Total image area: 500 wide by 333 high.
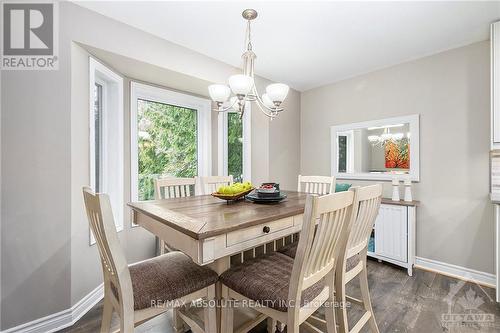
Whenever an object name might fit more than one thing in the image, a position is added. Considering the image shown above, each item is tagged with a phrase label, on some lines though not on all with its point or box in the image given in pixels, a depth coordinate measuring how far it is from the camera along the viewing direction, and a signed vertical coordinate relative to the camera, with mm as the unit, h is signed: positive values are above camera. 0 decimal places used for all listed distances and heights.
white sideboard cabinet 2508 -770
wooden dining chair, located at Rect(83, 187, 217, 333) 998 -588
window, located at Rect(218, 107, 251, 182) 3346 +323
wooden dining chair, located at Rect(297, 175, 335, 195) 2373 -198
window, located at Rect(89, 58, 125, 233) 2408 +266
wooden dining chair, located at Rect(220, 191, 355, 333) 985 -573
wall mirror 2736 +229
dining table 1041 -300
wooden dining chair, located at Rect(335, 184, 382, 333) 1271 -523
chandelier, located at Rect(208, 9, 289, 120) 1563 +567
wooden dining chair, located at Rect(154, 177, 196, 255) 2127 -207
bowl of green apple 1629 -191
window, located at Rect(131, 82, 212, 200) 2721 +394
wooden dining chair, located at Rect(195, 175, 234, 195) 2365 -177
